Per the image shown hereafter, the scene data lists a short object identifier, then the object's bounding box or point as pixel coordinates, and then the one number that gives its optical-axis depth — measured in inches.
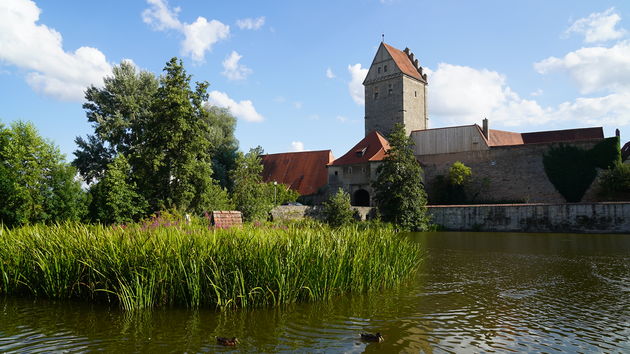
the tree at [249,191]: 967.6
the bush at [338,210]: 1099.9
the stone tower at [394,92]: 1855.9
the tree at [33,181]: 866.8
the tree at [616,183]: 1295.5
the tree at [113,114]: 1360.7
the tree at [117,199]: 887.1
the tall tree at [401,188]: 1258.6
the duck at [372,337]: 225.1
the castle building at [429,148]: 1533.0
